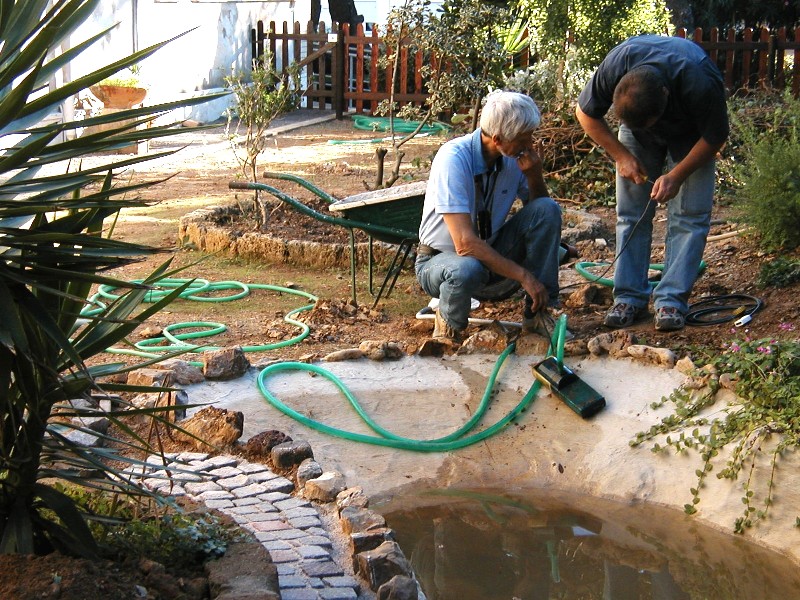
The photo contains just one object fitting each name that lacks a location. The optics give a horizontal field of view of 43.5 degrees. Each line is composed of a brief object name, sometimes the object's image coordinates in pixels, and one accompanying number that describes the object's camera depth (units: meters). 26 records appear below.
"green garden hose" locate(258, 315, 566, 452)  4.62
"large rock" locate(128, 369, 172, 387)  4.71
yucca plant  2.58
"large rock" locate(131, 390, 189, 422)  4.35
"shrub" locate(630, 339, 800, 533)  4.15
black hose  5.23
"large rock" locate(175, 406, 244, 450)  4.18
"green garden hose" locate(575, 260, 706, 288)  5.97
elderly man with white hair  4.82
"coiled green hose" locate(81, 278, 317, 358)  5.52
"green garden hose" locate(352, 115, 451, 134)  14.70
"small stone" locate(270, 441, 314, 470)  3.97
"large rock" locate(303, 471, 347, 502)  3.71
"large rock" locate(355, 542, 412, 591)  3.17
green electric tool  4.71
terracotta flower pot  11.78
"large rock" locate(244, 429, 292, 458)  4.08
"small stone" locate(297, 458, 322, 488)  3.84
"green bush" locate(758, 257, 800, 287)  5.45
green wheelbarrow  6.07
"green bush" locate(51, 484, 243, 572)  3.02
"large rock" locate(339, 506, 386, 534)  3.44
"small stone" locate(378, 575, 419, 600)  3.07
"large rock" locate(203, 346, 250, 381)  4.95
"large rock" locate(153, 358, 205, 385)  4.86
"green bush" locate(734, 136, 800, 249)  5.98
